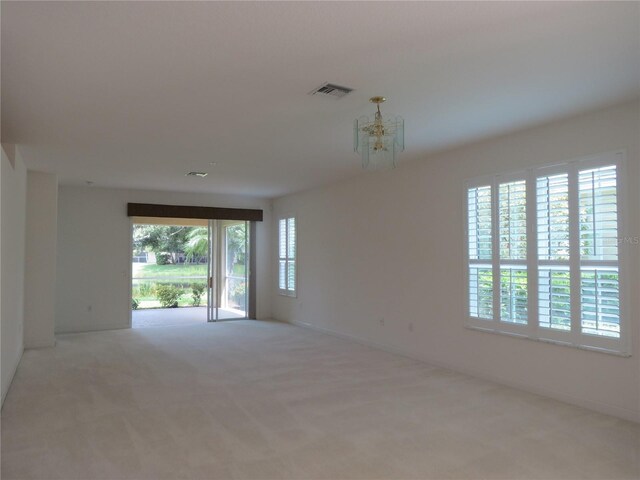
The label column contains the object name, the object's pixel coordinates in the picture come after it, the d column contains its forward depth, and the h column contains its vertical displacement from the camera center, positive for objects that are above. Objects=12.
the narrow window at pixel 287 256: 8.87 -0.10
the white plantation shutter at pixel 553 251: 4.08 -0.01
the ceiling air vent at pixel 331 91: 3.27 +1.17
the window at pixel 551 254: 3.78 -0.04
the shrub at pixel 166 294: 12.37 -1.14
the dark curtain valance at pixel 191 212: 8.23 +0.75
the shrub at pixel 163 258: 13.86 -0.20
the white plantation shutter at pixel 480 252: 4.83 -0.02
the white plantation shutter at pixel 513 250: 4.47 +0.00
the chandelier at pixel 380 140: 3.40 +0.82
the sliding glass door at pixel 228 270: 9.15 -0.39
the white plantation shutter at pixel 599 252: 3.73 -0.02
